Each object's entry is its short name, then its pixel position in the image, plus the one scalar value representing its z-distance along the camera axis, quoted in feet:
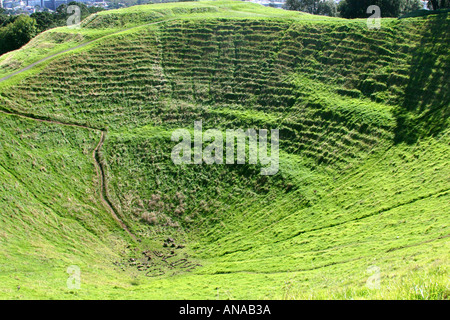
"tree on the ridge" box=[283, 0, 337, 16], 392.68
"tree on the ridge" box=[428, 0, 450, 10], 258.04
